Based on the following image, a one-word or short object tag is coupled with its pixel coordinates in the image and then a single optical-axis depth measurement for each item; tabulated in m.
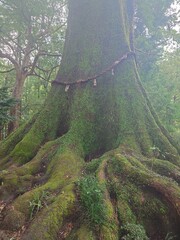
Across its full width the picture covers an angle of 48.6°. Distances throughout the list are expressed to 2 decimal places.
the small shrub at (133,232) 2.44
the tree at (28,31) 9.79
